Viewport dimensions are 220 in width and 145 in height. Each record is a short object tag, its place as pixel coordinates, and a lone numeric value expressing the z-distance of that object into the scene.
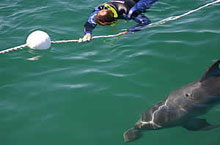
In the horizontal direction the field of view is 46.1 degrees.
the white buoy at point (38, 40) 6.40
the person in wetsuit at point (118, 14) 7.49
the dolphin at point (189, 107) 4.40
